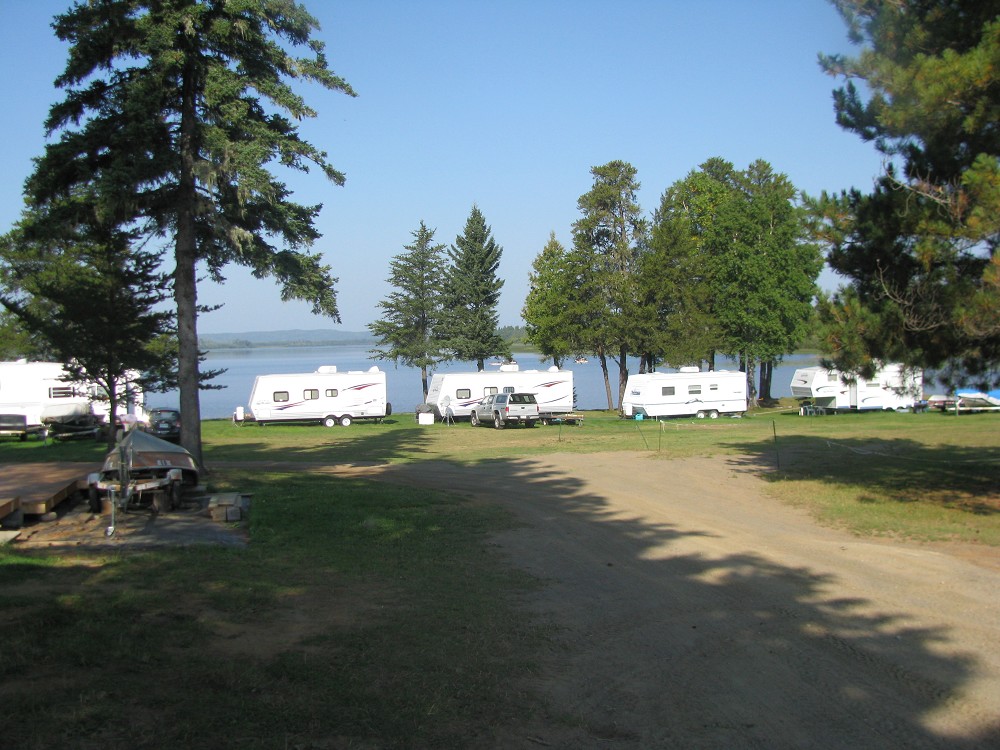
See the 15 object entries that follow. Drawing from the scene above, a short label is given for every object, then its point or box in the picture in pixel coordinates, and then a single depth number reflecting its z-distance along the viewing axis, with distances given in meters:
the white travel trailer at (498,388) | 40.16
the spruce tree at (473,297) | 53.22
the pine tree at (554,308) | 46.28
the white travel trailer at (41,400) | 31.16
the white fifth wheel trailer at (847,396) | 42.34
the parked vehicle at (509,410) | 36.44
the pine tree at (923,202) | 10.70
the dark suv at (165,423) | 30.78
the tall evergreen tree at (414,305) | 53.80
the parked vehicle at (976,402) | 40.06
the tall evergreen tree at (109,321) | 21.59
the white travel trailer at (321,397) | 38.31
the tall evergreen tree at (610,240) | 45.81
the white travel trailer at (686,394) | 39.69
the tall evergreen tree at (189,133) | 13.81
